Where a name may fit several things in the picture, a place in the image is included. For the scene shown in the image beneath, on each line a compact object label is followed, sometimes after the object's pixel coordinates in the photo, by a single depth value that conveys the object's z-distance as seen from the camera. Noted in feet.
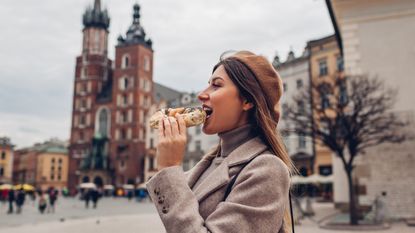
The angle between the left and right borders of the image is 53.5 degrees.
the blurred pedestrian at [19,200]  74.08
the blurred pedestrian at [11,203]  74.40
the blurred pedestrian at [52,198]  75.36
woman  5.01
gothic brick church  206.39
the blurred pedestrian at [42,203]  73.51
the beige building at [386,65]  49.88
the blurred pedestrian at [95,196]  93.30
